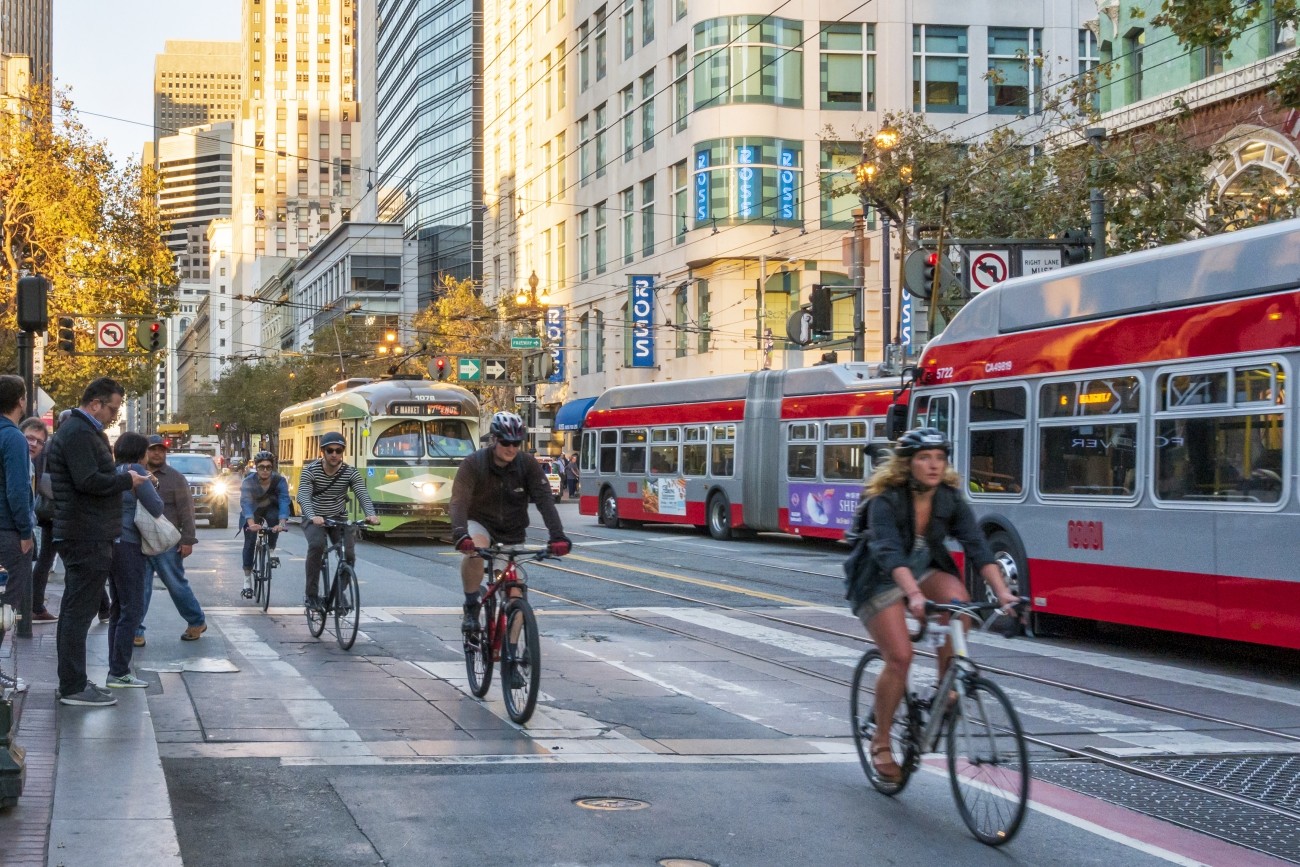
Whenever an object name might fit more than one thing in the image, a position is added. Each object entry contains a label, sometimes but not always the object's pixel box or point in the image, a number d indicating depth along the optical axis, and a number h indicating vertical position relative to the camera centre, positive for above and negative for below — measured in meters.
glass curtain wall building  88.50 +19.97
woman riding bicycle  7.17 -0.30
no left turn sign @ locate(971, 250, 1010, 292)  23.08 +2.97
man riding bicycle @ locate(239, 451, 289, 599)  17.16 -0.30
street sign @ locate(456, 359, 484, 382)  55.50 +3.54
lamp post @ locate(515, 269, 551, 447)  59.44 +6.39
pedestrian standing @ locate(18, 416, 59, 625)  13.60 -0.36
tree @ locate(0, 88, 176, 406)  35.69 +5.59
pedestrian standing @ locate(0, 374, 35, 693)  8.84 -0.06
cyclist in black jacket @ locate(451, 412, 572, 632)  10.09 -0.14
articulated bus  26.98 +0.47
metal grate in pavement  7.02 -1.54
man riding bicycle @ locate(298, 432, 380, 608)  14.10 -0.23
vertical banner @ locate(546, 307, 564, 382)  61.25 +5.47
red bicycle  9.52 -1.01
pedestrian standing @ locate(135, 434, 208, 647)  13.30 -0.45
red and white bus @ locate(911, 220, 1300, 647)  11.76 +0.36
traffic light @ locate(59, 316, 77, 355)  22.64 +1.91
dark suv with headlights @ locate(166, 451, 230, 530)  36.22 -0.45
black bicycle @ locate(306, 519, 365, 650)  13.28 -1.04
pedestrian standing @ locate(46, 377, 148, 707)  9.12 -0.30
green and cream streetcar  28.38 +0.50
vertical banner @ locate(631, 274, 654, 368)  53.38 +5.12
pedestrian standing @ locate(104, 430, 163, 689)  10.23 -0.69
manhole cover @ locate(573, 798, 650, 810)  7.32 -1.50
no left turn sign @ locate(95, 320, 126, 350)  30.08 +2.52
